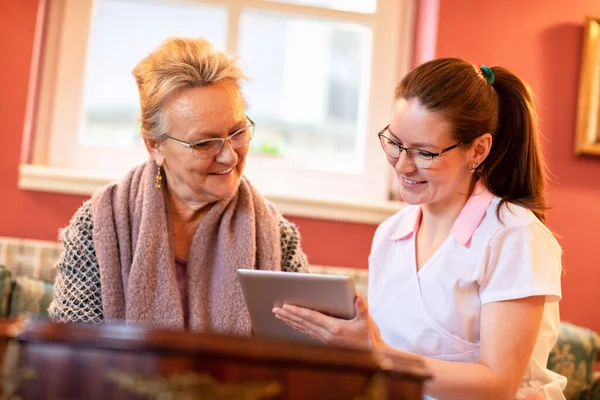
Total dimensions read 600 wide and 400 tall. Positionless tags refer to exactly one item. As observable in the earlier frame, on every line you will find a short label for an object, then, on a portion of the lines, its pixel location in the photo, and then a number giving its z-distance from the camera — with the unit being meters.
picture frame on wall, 2.92
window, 2.91
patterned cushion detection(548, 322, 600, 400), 2.51
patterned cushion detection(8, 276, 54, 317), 2.36
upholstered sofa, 2.37
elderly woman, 1.79
